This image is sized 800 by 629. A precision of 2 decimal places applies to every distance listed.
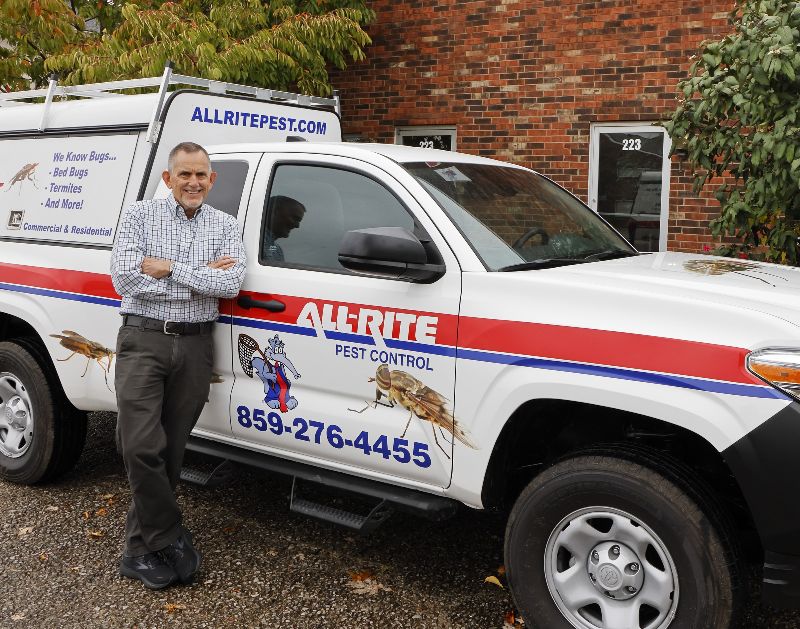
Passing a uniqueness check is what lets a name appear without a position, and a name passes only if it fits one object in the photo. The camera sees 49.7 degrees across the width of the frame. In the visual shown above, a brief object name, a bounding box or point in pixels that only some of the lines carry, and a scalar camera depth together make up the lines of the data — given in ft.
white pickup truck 9.34
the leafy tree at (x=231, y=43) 24.40
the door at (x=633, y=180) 28.40
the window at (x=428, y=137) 32.22
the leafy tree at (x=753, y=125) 16.29
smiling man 12.35
